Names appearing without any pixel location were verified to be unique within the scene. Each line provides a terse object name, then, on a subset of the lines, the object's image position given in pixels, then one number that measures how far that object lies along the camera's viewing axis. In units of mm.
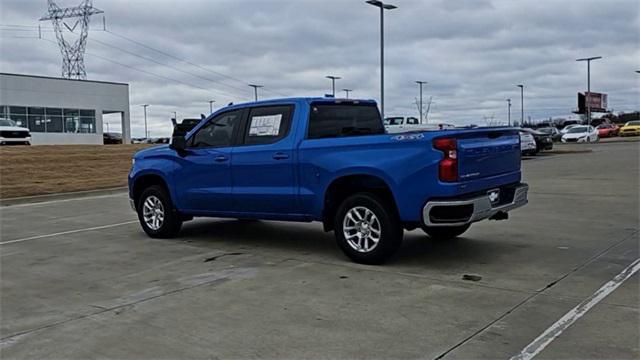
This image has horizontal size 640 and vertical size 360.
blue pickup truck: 6531
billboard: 84000
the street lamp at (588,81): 57500
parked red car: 61750
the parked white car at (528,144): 30128
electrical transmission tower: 73312
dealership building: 51781
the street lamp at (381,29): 28283
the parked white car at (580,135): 48062
